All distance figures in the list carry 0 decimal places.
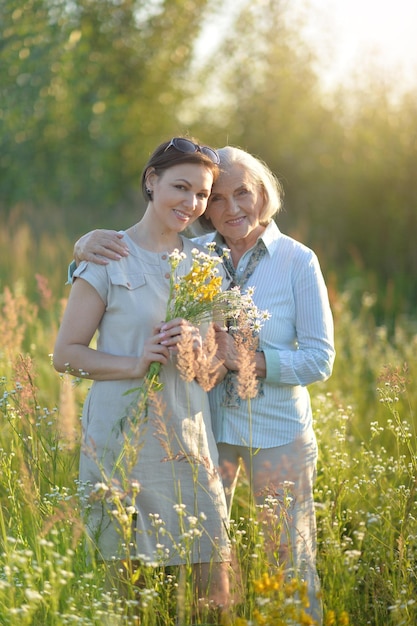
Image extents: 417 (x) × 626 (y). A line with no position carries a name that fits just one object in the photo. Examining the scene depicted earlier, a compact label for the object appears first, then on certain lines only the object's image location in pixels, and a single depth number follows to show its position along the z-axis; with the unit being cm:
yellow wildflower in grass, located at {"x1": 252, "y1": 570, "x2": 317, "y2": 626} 242
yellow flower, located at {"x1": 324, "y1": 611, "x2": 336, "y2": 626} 251
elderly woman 349
